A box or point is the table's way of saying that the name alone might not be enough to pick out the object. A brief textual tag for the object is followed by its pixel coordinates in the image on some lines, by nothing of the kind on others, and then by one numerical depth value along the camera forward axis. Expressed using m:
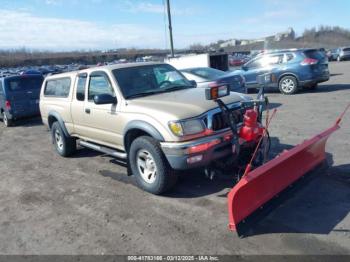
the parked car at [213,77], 10.51
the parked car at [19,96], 12.61
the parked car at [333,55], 40.33
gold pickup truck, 4.66
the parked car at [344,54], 37.84
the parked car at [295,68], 13.68
